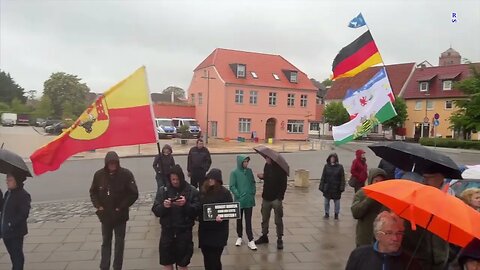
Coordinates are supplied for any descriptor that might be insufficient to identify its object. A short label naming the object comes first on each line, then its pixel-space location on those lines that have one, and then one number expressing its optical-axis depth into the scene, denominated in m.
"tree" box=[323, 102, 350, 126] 52.90
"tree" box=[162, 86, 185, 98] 109.85
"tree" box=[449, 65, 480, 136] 34.28
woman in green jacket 7.23
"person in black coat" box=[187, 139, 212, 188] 10.35
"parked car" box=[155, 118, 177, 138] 45.53
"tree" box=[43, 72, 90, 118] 83.44
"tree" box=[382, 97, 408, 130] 51.09
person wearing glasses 2.88
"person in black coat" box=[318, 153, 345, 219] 9.63
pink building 48.16
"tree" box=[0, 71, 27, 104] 91.25
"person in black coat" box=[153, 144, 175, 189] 9.58
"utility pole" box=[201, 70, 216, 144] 48.52
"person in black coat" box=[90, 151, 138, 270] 5.73
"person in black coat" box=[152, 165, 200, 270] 5.24
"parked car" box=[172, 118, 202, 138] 46.78
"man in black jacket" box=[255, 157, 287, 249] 7.27
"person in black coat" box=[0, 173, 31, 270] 5.30
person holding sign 5.39
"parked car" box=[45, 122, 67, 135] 51.15
